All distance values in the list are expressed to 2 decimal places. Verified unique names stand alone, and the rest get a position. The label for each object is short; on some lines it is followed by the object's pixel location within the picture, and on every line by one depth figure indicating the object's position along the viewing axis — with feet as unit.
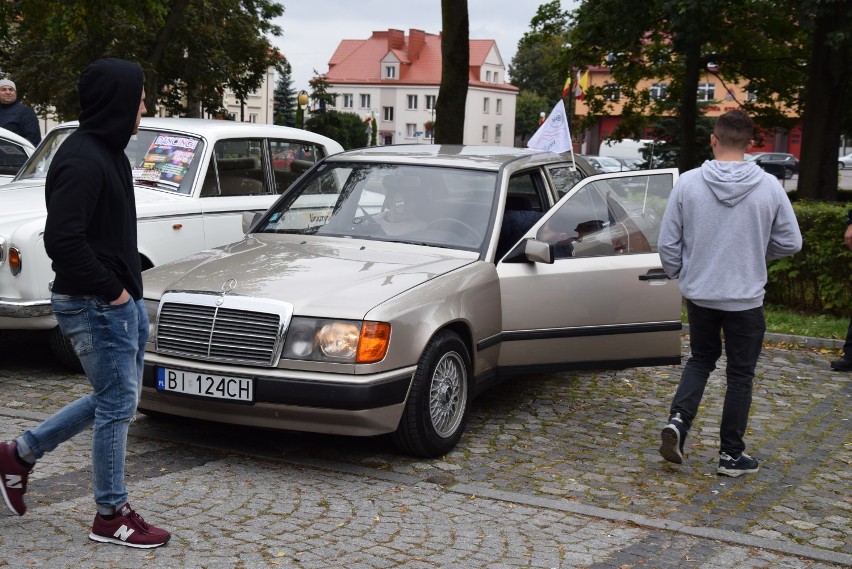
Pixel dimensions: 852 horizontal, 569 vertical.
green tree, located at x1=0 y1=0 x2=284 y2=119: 67.21
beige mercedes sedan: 19.22
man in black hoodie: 14.32
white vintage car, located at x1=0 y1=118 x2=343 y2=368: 25.26
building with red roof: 405.18
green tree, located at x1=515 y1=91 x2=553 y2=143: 419.74
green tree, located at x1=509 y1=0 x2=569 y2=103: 94.89
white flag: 31.09
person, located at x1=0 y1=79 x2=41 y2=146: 40.81
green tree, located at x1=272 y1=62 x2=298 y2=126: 295.89
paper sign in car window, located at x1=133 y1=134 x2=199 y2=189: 30.12
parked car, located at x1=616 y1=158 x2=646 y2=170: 177.39
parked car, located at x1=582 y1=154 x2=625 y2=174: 176.69
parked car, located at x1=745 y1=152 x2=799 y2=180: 199.62
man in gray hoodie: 20.10
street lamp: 153.89
